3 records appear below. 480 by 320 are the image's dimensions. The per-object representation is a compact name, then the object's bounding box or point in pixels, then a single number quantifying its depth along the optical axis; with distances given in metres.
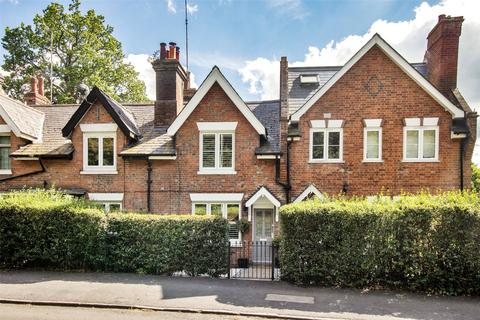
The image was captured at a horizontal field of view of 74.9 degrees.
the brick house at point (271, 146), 13.57
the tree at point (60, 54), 29.64
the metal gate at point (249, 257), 12.58
